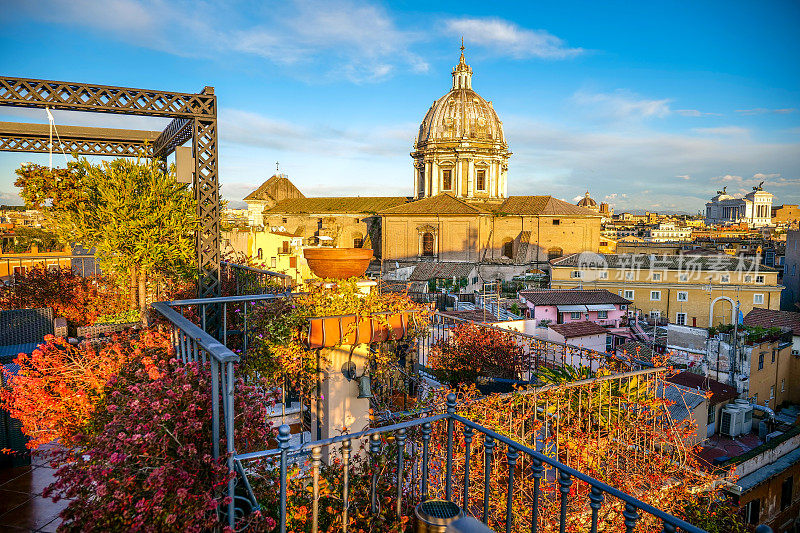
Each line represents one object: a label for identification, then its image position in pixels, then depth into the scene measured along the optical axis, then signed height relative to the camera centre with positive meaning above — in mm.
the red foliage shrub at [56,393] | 3344 -1105
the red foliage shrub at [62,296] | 7207 -984
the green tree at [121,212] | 7465 +303
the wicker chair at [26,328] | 5559 -1148
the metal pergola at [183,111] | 7203 +1840
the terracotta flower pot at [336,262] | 4875 -290
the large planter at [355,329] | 4148 -842
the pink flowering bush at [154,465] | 2119 -1065
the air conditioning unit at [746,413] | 20828 -7629
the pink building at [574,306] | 29141 -4325
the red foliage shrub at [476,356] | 5371 -1349
